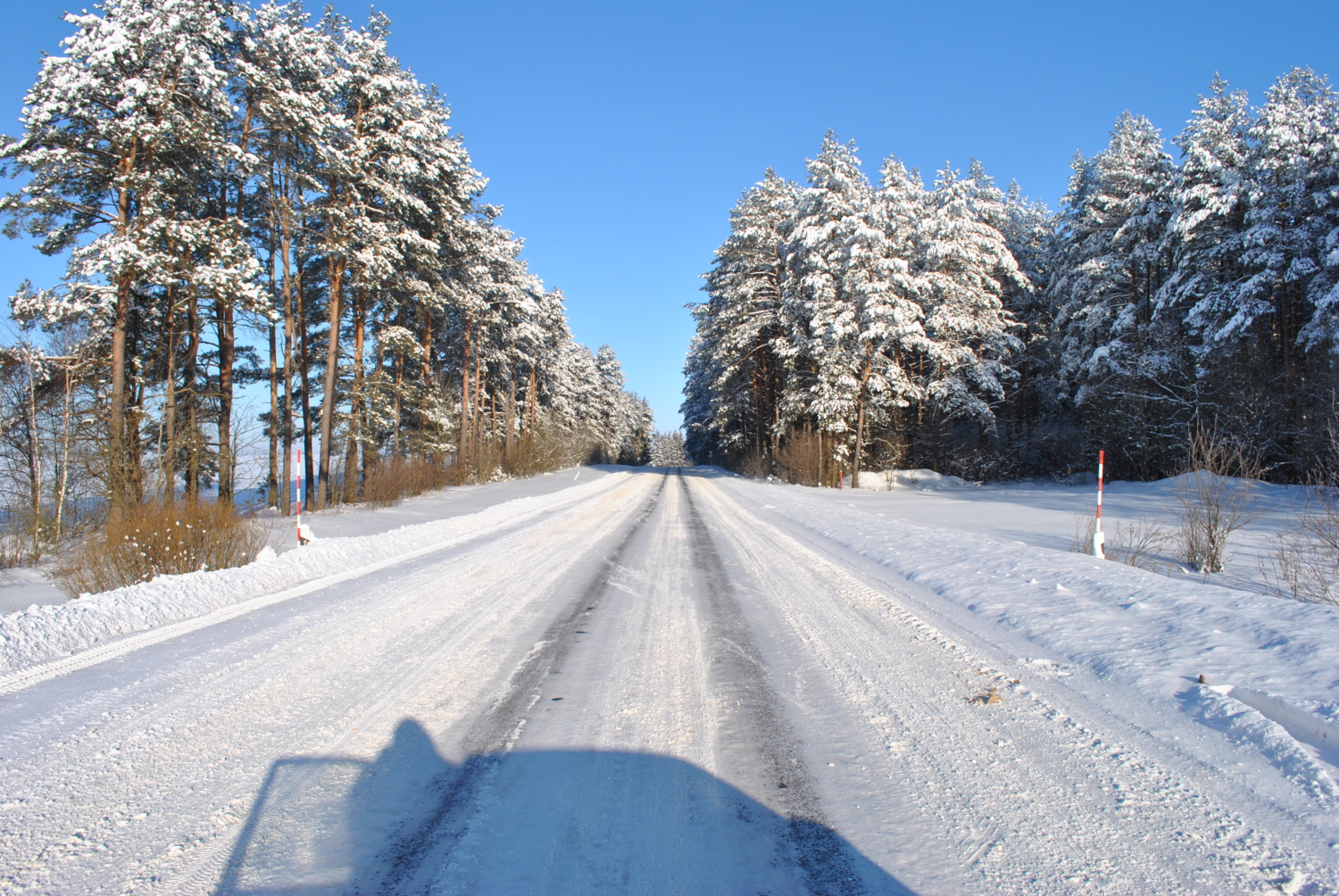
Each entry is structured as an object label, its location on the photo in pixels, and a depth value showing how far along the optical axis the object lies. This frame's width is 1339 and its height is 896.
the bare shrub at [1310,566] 6.34
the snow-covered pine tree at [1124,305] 24.17
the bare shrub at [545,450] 36.84
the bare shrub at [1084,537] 9.29
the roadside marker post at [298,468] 9.57
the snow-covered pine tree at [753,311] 32.22
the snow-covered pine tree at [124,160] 11.52
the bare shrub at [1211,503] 7.66
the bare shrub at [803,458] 29.14
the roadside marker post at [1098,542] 8.38
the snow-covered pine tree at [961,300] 26.78
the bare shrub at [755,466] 38.46
